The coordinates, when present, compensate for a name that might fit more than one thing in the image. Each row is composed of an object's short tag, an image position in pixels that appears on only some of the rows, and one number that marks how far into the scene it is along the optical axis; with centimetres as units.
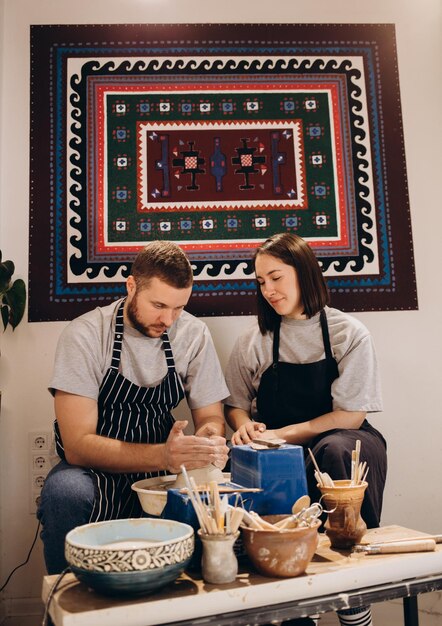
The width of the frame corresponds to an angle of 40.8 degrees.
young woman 217
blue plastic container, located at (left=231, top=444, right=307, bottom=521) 151
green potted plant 251
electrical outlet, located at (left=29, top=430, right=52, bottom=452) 252
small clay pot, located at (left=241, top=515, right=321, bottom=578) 125
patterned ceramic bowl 112
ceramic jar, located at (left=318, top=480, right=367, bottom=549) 146
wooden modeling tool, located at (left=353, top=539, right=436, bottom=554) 141
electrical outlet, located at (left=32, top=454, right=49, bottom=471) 251
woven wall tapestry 269
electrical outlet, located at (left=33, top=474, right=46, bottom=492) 249
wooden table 112
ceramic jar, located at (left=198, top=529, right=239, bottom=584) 124
